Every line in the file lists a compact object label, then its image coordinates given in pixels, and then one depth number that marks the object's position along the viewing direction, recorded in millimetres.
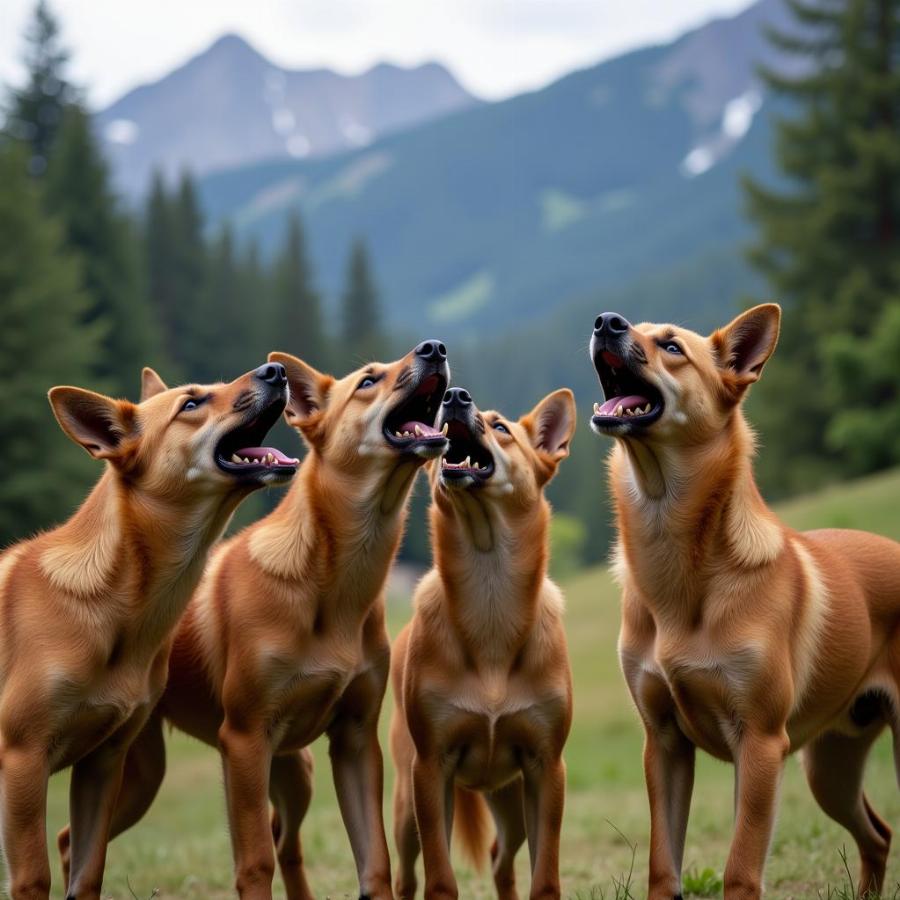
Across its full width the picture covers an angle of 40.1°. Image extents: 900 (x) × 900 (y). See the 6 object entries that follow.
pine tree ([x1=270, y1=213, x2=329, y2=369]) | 71562
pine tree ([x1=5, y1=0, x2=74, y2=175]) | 52188
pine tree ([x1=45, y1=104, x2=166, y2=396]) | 50906
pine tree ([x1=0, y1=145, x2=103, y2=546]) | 35562
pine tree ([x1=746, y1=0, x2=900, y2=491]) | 45500
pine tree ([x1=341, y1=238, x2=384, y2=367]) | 80562
